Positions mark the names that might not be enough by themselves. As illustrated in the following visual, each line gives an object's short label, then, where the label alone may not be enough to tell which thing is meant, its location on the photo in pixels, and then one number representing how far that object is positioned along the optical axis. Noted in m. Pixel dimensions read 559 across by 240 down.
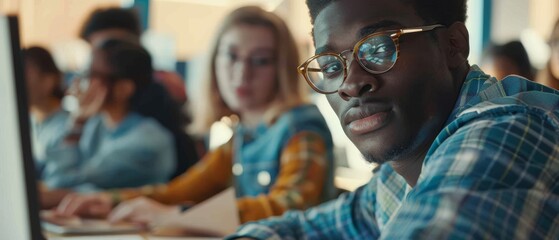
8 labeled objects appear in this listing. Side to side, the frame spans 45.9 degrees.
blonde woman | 1.73
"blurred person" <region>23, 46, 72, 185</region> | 2.90
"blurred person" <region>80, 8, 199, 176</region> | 2.48
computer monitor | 0.82
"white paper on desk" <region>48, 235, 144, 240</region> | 1.40
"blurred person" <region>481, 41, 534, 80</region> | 2.73
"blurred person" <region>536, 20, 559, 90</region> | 2.43
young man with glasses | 0.55
